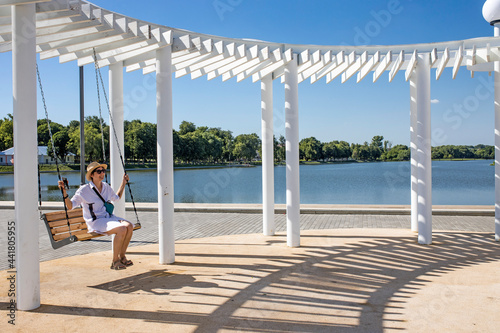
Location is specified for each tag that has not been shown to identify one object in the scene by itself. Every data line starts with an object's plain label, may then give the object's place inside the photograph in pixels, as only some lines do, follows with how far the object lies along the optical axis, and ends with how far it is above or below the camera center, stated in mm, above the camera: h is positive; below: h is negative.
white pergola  4477 +1758
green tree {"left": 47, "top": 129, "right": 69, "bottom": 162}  74375 +4026
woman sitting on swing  5840 -684
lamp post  7800 +1336
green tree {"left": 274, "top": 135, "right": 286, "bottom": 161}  70550 +1879
